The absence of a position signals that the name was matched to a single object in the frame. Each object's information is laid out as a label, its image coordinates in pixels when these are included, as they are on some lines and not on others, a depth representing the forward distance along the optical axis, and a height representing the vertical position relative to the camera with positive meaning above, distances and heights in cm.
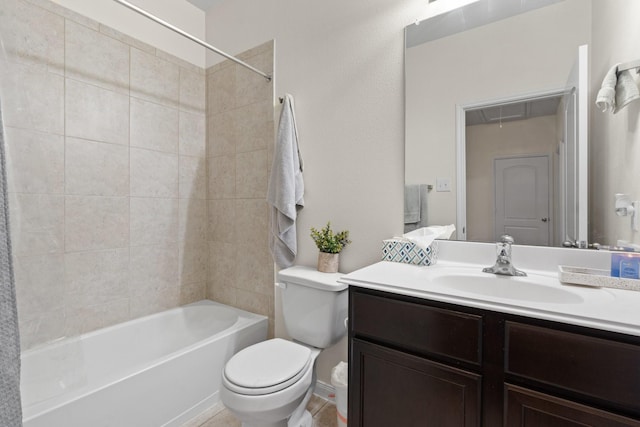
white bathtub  101 -80
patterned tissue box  133 -19
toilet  121 -68
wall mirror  116 +40
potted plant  165 -20
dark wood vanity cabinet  71 -44
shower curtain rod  147 +98
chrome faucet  115 -19
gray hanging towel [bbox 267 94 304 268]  175 +13
